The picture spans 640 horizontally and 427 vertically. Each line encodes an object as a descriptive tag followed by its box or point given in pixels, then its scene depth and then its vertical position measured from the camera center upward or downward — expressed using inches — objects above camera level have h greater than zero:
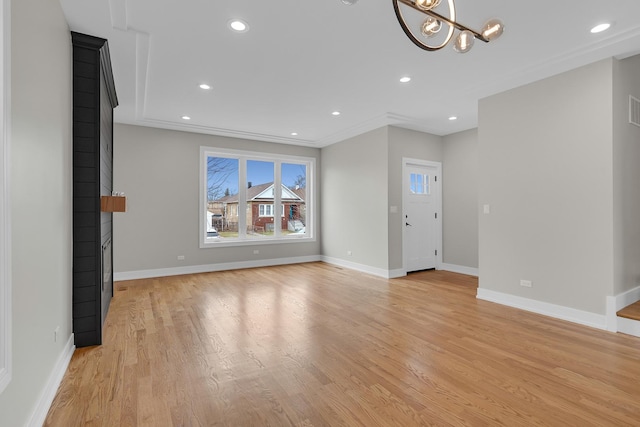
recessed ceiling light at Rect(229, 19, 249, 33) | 102.2 +63.2
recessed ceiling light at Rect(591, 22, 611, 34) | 103.5 +62.4
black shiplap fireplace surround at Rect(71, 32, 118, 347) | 106.8 +8.8
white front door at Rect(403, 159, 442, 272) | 231.9 -0.9
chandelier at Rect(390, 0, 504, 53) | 62.4 +42.2
